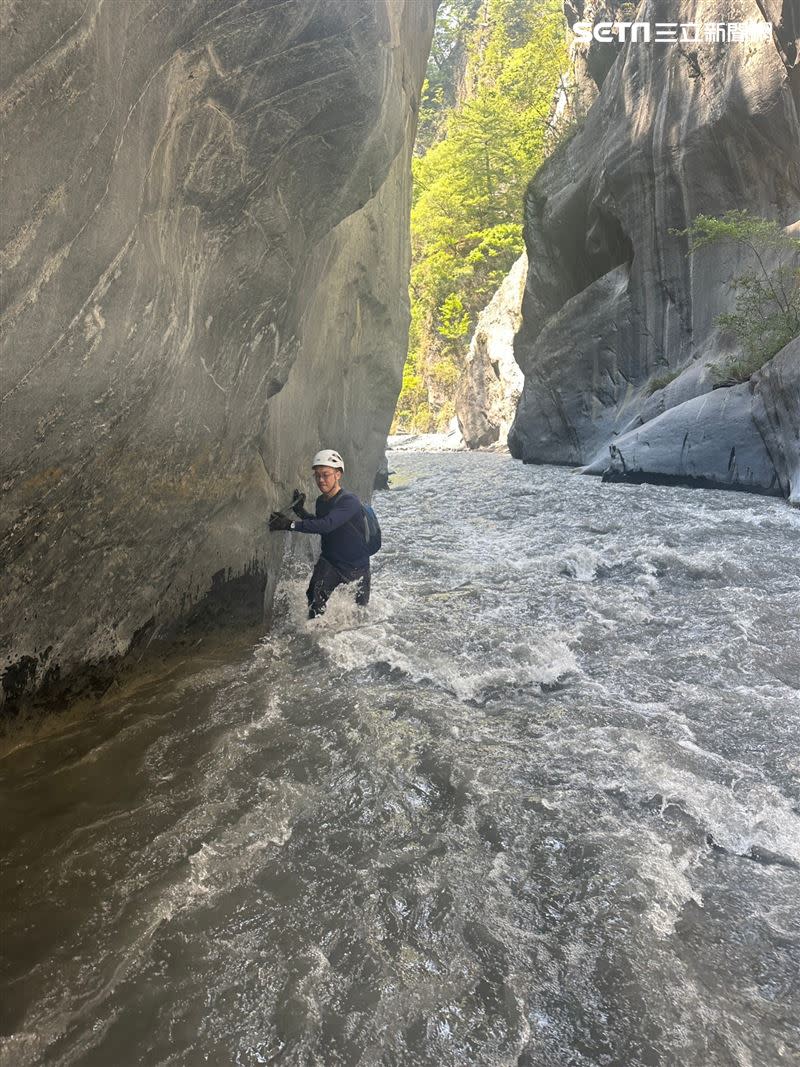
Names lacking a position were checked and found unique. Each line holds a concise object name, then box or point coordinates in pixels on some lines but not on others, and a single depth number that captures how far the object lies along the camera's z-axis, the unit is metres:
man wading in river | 6.64
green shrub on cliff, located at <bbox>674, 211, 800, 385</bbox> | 16.27
